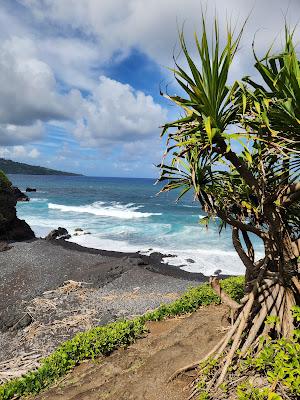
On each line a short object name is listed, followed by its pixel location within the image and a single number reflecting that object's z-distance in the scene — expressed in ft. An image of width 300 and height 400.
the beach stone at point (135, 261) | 57.79
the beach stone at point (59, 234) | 97.96
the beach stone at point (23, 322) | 35.17
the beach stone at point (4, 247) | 67.64
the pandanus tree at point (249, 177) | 12.31
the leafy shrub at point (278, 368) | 12.93
